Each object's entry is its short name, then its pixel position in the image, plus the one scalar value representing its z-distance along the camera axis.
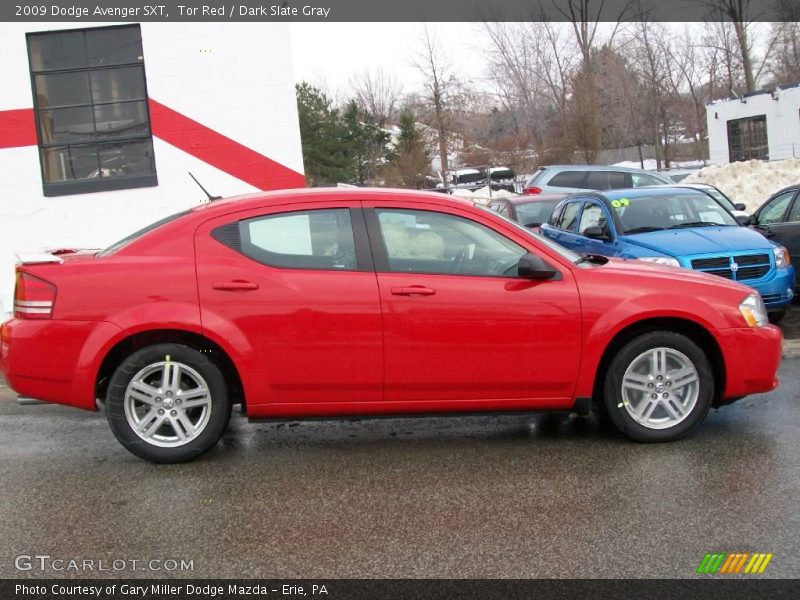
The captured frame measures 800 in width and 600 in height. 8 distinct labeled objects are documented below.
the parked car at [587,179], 18.41
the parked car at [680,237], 8.37
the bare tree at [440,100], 40.03
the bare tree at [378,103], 48.36
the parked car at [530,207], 13.42
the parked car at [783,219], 9.75
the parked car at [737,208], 9.87
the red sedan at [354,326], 4.93
